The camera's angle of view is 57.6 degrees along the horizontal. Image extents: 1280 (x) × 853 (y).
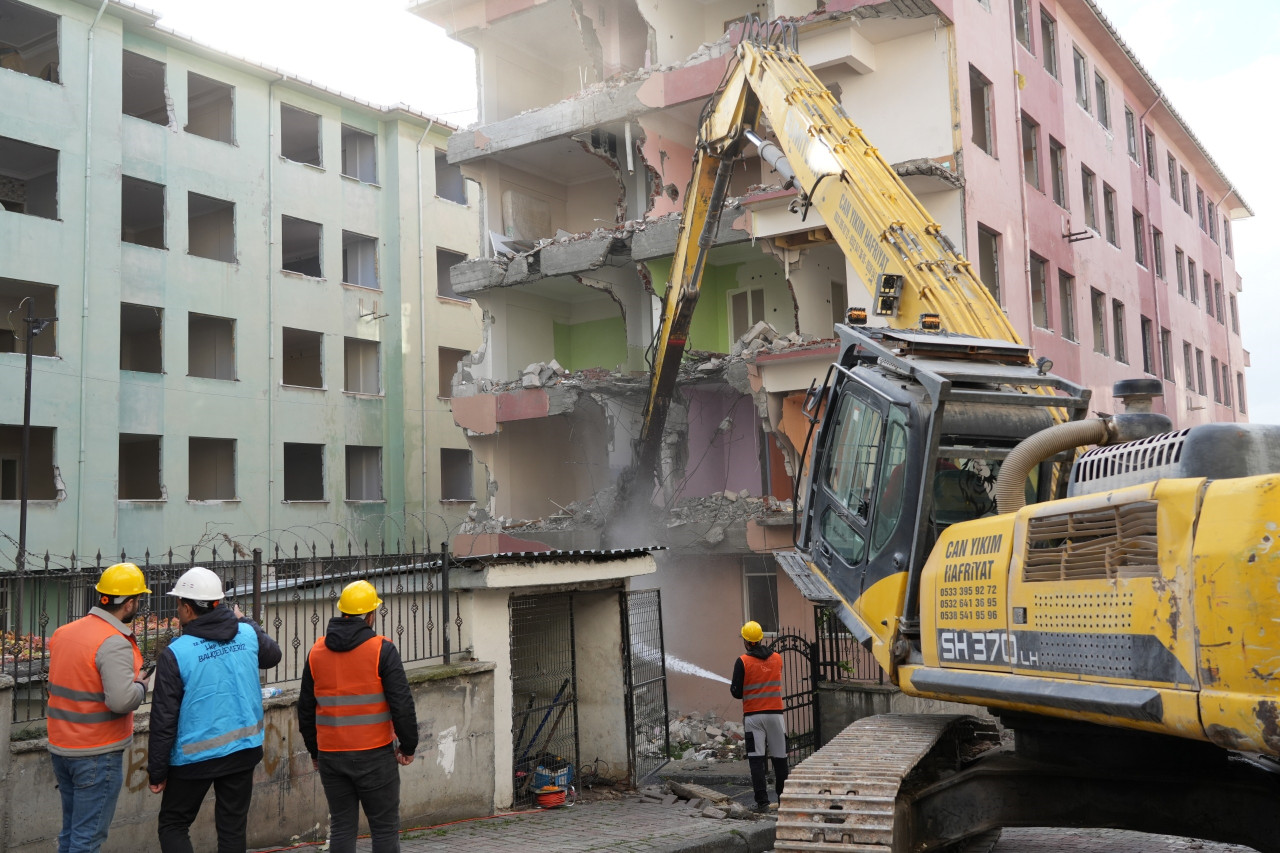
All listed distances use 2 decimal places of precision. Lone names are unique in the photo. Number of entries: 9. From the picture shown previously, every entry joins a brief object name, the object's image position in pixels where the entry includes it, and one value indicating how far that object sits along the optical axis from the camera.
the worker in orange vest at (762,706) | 12.34
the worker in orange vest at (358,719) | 6.88
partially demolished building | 21.34
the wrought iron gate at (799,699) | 14.43
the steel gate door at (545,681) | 12.88
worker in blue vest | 6.46
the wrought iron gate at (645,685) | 13.28
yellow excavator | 4.52
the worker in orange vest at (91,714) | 6.51
